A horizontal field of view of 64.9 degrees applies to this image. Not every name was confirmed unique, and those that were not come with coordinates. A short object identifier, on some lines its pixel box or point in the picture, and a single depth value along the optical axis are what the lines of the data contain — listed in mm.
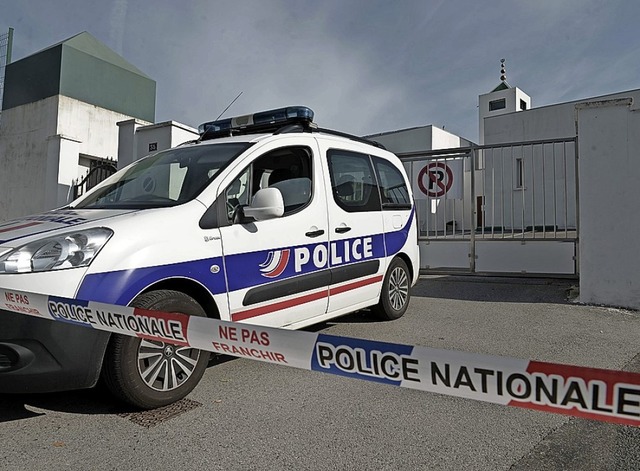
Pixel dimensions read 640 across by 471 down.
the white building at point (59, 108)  14164
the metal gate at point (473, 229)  8211
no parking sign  9504
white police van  2811
